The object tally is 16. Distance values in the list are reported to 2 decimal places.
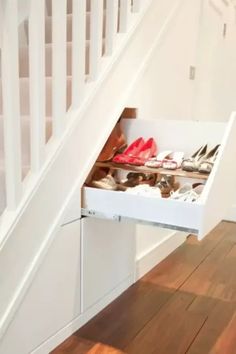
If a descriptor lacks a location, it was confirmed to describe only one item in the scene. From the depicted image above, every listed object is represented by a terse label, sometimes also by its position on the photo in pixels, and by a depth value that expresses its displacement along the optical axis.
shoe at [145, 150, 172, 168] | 1.76
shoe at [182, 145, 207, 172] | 1.67
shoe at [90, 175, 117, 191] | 1.78
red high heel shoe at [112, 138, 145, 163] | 1.86
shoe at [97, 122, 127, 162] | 1.88
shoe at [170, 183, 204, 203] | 1.52
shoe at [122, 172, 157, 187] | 1.90
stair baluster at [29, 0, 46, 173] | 1.30
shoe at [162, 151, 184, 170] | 1.73
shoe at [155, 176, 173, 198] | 1.79
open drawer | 1.43
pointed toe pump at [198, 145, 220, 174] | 1.63
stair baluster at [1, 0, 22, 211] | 1.20
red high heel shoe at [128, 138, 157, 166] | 1.82
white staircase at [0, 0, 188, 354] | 1.27
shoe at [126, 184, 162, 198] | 1.60
